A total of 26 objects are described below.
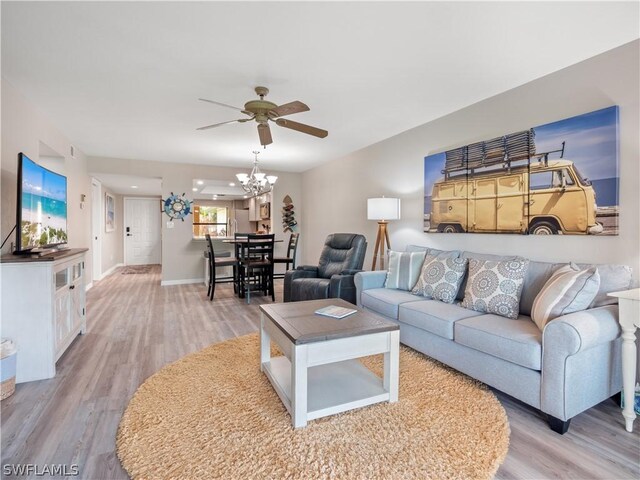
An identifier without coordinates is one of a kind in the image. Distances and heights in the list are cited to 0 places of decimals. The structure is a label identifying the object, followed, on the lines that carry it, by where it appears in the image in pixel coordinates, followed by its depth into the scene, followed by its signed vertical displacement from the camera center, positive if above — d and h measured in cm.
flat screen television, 245 +24
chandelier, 520 +88
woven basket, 210 -99
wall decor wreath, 624 +54
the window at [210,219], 1086 +51
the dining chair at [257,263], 492 -45
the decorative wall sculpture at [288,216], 715 +39
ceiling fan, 261 +100
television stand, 231 -55
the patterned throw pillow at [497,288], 238 -42
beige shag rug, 150 -107
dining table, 509 -14
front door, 948 +11
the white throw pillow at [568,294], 194 -38
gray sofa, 176 -71
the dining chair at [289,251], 550 -31
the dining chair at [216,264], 502 -48
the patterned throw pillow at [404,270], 330 -38
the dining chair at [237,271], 524 -60
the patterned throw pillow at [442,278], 283 -41
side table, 177 -61
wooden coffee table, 180 -72
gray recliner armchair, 374 -52
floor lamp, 401 +29
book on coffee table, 220 -54
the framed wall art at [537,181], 230 +43
